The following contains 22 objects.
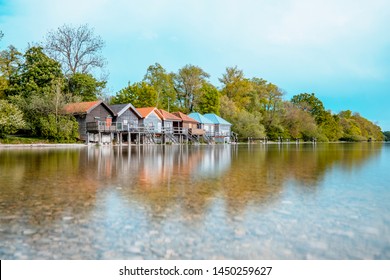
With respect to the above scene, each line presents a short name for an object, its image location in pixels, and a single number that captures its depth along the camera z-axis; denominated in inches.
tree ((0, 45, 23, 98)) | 1707.7
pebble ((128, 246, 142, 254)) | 162.1
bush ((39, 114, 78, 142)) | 1443.2
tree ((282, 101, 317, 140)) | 2970.0
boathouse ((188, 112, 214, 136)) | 2260.1
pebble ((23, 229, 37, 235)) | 190.1
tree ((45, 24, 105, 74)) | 2004.2
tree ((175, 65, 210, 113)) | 2691.9
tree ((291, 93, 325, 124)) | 3575.3
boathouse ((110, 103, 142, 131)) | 1787.6
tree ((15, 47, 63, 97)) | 1707.7
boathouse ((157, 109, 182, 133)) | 2022.6
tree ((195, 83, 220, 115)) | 2566.4
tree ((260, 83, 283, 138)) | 2844.5
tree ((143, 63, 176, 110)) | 2573.8
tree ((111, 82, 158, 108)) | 2344.1
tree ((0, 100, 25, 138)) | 1291.8
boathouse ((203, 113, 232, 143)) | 2329.0
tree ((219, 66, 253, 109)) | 2906.0
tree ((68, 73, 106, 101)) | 1940.2
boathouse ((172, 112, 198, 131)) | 2097.9
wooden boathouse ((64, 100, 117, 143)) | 1615.4
